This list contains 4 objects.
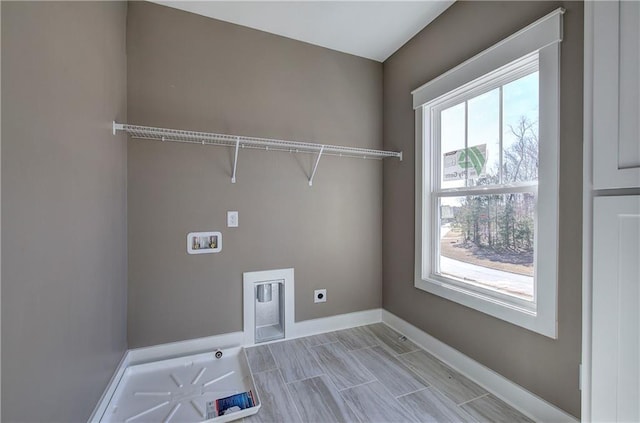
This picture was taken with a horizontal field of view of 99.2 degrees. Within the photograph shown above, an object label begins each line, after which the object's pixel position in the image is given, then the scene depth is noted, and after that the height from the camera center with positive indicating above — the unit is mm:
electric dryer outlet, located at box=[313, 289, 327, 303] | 2430 -772
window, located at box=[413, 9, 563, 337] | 1379 +187
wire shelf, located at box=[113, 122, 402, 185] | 1766 +505
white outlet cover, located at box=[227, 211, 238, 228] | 2127 -79
